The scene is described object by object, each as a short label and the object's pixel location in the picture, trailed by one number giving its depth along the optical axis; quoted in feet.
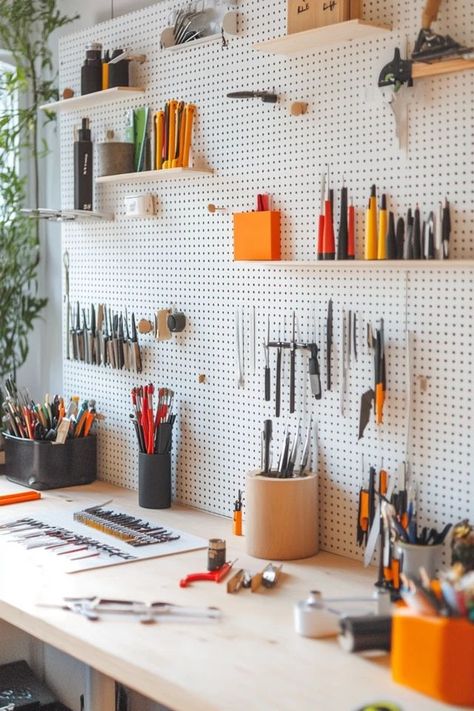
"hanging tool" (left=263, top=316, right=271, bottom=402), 7.28
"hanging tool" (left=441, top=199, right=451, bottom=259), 5.90
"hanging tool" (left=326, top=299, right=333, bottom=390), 6.86
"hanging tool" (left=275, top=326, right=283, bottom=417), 7.18
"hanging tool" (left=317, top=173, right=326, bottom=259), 6.72
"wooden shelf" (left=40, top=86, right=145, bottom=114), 8.46
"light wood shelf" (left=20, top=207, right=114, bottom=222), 9.00
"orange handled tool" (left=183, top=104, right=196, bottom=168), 7.89
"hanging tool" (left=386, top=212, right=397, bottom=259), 6.23
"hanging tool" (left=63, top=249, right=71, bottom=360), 9.64
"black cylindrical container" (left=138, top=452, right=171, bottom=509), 8.11
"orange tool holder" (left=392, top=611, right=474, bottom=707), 4.58
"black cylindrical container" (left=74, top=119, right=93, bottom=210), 9.12
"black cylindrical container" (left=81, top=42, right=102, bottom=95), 8.79
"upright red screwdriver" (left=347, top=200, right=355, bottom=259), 6.59
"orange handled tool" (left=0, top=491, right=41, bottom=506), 8.30
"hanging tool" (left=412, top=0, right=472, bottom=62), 5.61
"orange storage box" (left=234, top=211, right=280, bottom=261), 7.13
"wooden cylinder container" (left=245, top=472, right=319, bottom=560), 6.71
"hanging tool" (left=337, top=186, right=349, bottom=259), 6.59
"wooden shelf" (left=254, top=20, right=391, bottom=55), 6.20
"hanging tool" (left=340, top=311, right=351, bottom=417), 6.76
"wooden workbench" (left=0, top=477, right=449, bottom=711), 4.68
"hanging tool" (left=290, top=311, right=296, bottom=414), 7.08
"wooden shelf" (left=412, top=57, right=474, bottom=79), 5.74
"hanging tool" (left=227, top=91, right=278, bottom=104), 7.14
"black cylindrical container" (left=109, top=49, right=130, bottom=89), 8.51
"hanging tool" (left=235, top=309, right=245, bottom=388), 7.63
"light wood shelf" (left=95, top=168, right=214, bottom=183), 7.79
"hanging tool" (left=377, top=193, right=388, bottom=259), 6.27
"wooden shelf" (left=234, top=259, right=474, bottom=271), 5.75
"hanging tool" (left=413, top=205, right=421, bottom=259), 6.07
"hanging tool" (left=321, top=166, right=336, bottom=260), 6.68
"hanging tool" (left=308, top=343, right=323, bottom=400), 6.91
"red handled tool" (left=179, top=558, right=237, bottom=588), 6.21
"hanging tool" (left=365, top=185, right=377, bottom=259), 6.37
